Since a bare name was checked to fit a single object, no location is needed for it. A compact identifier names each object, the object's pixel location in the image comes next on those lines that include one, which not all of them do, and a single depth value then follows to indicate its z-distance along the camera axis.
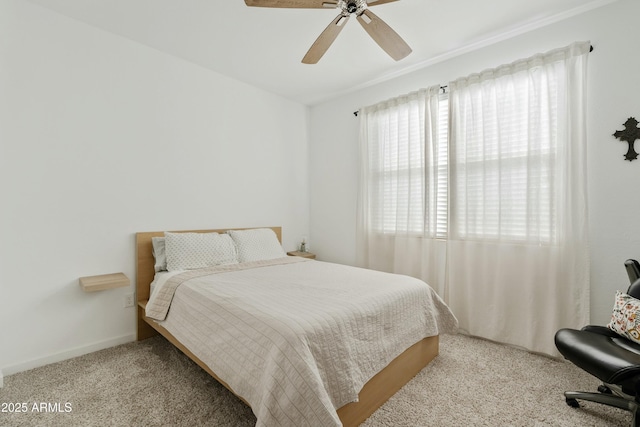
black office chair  1.33
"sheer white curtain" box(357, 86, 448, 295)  2.90
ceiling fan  1.73
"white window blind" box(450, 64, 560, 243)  2.30
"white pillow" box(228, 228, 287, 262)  3.00
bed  1.22
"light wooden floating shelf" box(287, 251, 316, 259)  3.78
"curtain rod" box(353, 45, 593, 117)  2.85
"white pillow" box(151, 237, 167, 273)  2.59
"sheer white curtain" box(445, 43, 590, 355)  2.17
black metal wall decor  2.00
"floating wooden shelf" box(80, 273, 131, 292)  2.15
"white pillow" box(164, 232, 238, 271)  2.55
